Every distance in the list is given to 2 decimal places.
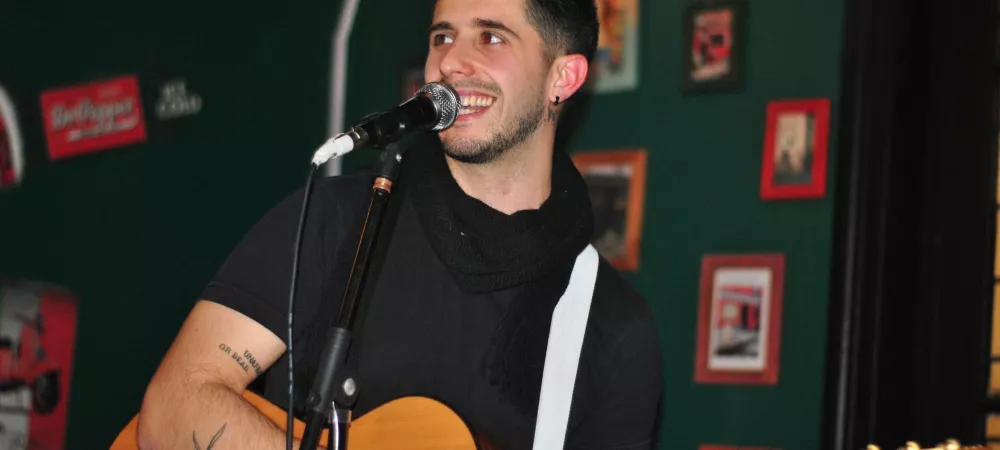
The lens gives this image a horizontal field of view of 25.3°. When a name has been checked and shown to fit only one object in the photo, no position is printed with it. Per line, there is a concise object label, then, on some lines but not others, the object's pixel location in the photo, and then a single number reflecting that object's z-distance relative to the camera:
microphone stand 2.72
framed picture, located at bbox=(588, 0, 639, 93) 6.46
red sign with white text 5.33
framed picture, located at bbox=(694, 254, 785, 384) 5.86
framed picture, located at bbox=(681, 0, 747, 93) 6.08
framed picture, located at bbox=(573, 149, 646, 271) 6.31
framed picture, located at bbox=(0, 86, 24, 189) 5.10
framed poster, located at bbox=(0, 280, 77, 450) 5.16
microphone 2.68
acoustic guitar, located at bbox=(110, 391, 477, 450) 3.50
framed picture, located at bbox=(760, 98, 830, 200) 5.81
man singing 3.61
